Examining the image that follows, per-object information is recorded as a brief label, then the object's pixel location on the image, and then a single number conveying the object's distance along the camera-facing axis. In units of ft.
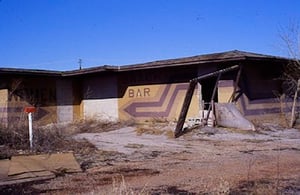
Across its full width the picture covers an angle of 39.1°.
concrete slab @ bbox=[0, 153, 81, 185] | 28.09
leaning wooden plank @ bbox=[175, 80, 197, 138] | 54.34
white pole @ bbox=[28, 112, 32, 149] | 38.75
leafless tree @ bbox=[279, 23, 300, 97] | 69.97
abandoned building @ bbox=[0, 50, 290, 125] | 66.33
